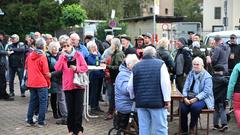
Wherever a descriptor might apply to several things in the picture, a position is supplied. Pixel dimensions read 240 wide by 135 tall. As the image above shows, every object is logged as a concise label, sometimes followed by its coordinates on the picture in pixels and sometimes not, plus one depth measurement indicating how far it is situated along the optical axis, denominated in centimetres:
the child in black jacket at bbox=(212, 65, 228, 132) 992
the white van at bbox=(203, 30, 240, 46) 1586
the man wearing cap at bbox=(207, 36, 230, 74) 1262
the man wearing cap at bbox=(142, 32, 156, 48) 1198
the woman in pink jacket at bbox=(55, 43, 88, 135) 890
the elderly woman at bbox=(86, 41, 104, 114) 1163
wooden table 907
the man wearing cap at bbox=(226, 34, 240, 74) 1353
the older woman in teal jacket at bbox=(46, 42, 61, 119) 1074
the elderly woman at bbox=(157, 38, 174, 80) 1076
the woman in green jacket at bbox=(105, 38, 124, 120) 1070
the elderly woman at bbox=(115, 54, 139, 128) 875
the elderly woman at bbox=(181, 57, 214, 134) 909
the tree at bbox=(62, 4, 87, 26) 3872
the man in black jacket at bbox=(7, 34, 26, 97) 1371
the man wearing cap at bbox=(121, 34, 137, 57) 1057
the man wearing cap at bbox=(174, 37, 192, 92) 1128
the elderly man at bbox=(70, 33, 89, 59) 1006
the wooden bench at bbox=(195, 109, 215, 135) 912
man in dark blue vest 746
